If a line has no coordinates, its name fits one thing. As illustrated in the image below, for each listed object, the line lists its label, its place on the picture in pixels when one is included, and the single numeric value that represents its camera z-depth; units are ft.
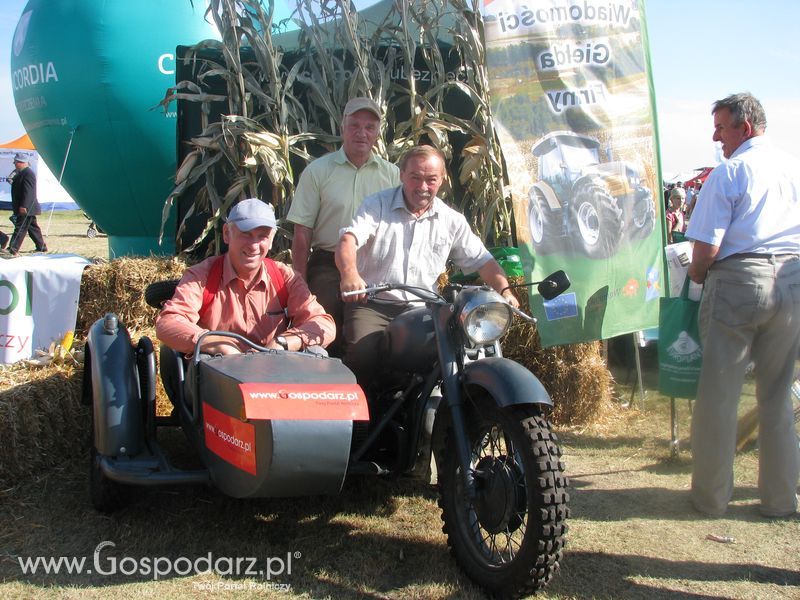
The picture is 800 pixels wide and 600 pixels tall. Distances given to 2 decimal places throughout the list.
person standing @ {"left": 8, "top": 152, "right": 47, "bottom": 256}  44.62
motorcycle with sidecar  8.32
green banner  14.35
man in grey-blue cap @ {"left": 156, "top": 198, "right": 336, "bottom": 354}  10.16
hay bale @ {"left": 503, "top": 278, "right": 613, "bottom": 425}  16.61
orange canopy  88.74
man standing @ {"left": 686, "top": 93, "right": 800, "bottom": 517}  11.23
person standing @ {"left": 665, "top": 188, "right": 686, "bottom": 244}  34.41
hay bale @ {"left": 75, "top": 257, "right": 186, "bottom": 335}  15.79
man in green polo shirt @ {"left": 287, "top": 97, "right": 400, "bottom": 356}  13.80
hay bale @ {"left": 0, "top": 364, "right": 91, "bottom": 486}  11.96
